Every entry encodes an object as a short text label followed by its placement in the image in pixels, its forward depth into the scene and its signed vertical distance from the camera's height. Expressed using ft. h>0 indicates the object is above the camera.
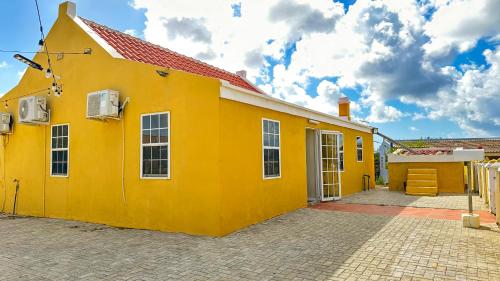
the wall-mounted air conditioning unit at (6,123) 34.99 +4.17
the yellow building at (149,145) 22.52 +1.34
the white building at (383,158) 77.51 -0.04
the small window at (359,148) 49.23 +1.49
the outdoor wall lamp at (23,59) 27.45 +8.50
